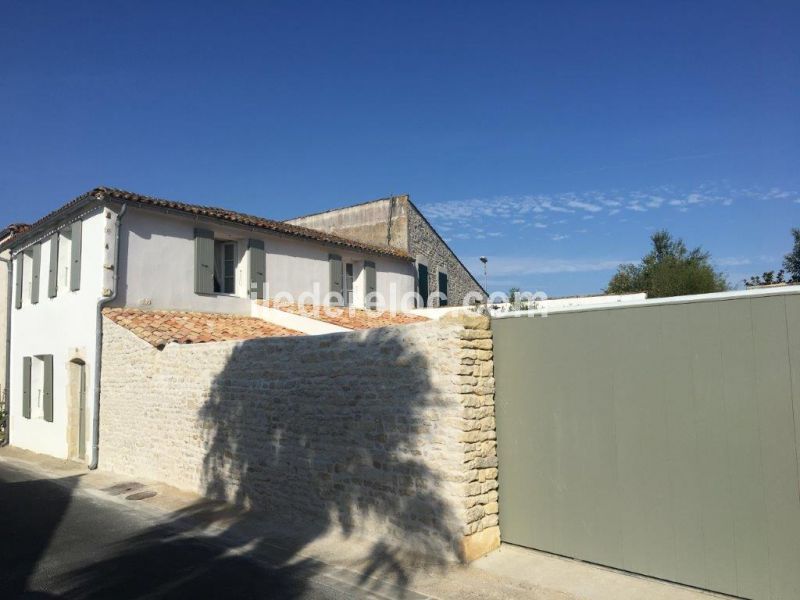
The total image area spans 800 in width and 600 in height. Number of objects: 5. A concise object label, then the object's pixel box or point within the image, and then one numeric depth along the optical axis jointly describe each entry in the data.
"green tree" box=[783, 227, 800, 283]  23.11
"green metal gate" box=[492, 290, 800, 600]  4.48
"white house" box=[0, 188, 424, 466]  12.33
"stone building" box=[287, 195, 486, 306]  21.56
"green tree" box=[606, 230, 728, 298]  21.06
